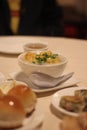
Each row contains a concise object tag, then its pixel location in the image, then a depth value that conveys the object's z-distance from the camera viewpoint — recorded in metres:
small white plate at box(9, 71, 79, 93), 1.01
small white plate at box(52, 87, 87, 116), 0.83
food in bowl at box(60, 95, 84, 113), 0.84
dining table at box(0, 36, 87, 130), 0.86
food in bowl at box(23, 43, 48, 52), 1.37
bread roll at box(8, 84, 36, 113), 0.81
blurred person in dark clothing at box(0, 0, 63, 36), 2.87
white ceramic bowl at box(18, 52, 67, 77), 1.06
